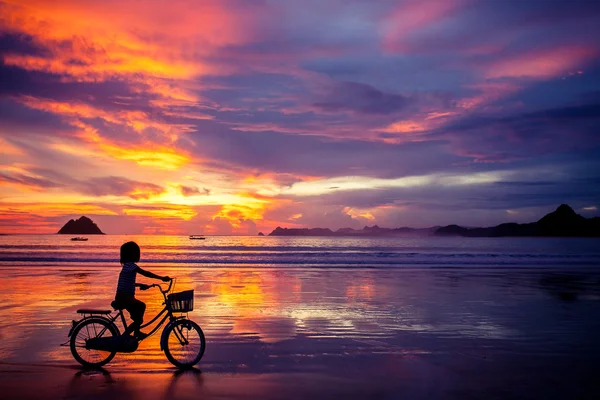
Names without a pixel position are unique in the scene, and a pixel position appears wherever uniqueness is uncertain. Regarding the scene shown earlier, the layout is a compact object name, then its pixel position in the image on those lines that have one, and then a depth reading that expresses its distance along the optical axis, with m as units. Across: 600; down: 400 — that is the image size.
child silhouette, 8.38
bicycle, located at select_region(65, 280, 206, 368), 8.44
